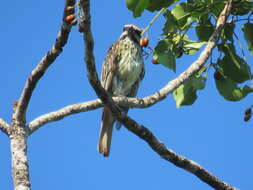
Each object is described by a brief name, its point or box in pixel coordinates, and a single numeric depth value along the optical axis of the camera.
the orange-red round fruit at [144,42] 7.60
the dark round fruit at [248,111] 7.12
